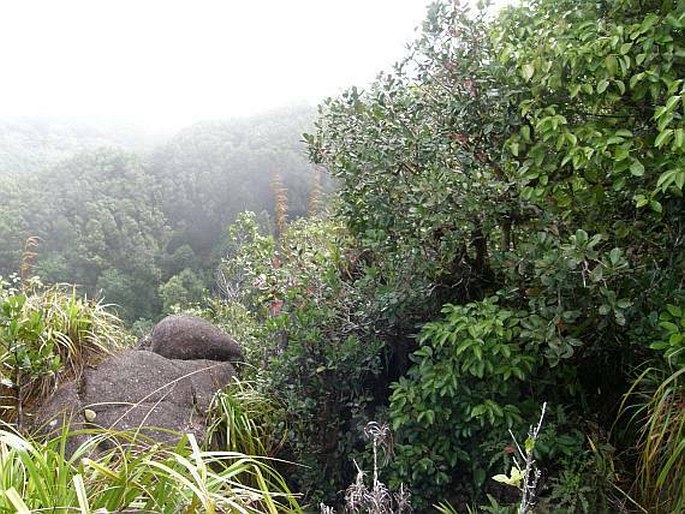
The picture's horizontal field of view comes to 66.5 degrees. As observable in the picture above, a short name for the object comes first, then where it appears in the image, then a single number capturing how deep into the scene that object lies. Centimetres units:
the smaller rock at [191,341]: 394
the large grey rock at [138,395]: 294
